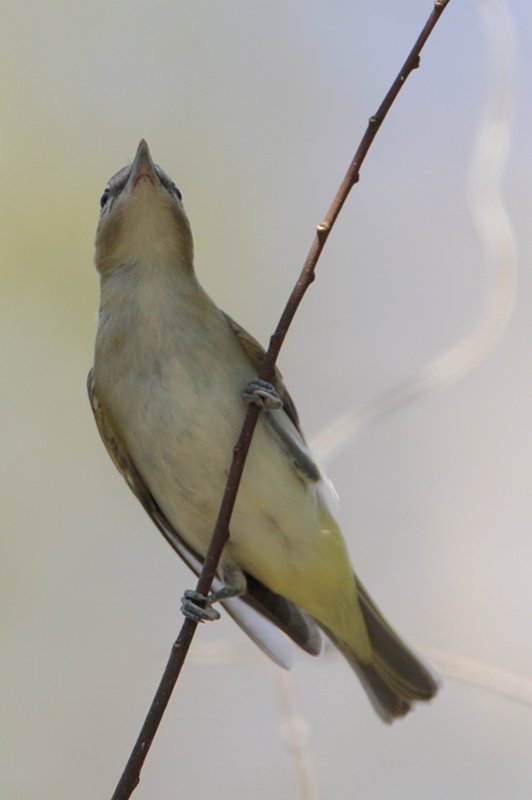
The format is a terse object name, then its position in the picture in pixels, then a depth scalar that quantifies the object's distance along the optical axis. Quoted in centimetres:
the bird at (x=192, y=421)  258
